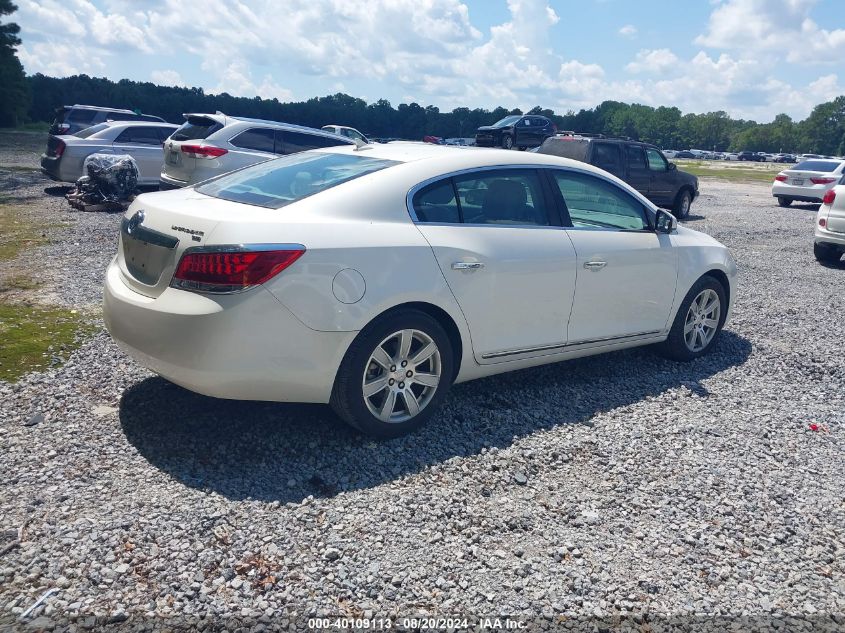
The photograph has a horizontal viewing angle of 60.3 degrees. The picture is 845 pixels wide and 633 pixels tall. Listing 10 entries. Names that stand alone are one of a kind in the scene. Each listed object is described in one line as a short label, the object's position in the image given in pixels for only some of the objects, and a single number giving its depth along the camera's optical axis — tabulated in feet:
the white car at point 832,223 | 36.86
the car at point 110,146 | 49.52
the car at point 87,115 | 70.97
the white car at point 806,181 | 71.51
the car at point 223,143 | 39.96
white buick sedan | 11.99
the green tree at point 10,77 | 130.72
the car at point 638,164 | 51.52
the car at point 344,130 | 96.91
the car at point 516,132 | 100.99
